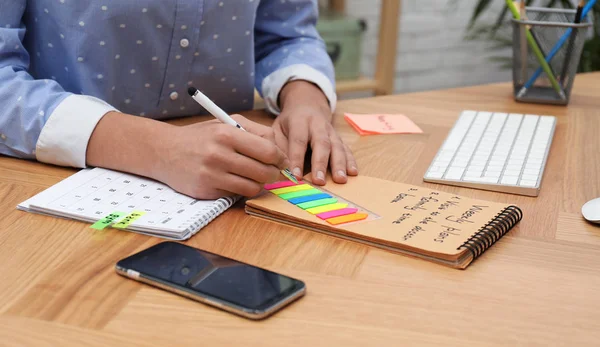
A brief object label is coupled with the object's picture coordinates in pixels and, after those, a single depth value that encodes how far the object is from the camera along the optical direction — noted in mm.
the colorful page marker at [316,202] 723
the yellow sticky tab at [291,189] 787
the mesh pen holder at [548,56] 1236
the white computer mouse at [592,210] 758
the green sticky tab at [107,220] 697
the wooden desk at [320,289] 534
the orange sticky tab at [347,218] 710
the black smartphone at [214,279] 559
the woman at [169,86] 772
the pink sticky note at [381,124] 1081
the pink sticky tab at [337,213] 723
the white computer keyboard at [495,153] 859
